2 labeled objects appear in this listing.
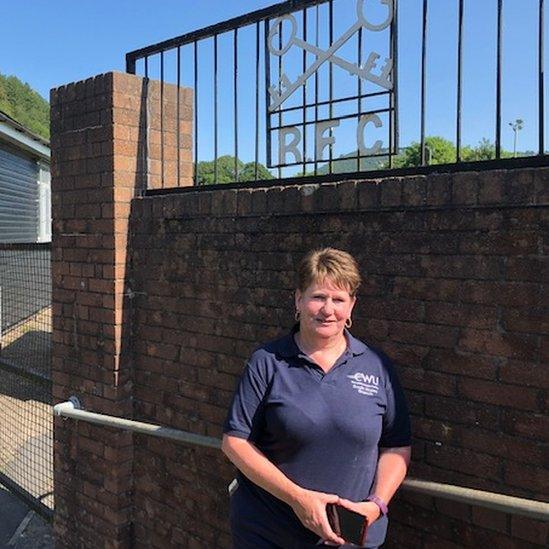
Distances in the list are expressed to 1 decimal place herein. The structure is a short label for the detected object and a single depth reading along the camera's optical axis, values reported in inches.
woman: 75.3
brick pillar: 135.0
